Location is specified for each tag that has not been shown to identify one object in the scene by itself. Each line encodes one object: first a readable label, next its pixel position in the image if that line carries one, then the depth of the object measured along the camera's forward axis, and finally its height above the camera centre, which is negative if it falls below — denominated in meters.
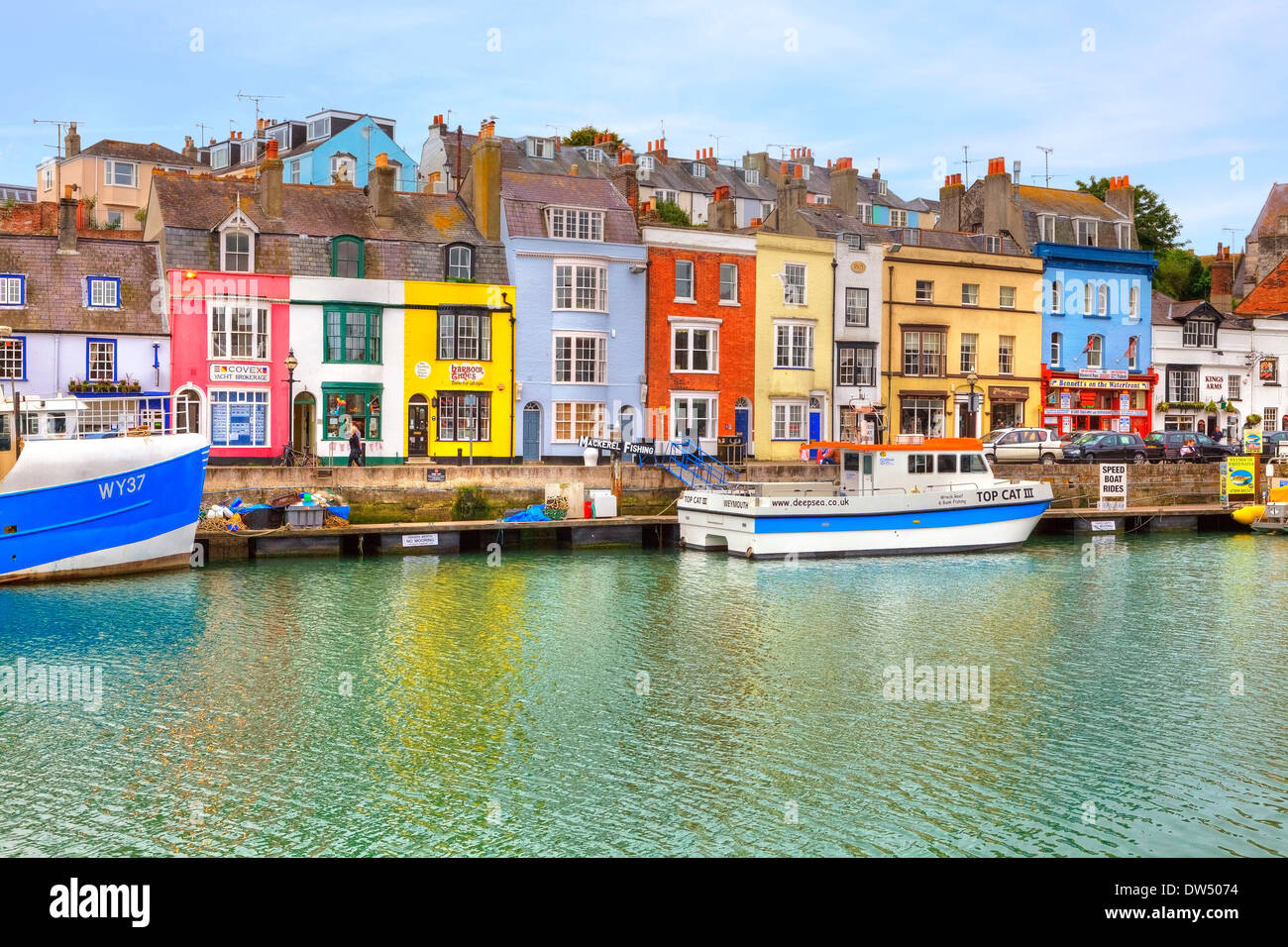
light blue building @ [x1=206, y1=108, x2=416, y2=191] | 77.31 +17.35
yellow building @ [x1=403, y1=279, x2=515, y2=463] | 47.53 +2.20
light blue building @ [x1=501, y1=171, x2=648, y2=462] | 49.34 +4.53
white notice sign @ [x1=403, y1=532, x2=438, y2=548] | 39.12 -3.36
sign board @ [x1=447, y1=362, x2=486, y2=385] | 48.00 +2.11
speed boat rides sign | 49.03 -2.16
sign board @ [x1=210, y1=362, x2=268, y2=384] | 44.59 +1.94
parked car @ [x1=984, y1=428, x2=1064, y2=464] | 51.06 -0.61
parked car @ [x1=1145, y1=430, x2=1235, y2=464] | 53.53 -0.62
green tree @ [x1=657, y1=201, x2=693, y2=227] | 74.56 +12.86
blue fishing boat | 31.78 -1.76
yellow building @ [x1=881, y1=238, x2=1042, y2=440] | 57.66 +4.42
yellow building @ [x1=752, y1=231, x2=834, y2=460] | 54.00 +3.69
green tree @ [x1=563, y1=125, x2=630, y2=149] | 85.56 +19.47
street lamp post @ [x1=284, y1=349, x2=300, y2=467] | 41.38 +1.00
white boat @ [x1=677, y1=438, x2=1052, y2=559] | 39.09 -2.43
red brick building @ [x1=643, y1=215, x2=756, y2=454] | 51.78 +3.99
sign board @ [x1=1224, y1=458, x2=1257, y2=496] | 51.12 -1.75
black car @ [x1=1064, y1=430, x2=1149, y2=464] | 51.59 -0.68
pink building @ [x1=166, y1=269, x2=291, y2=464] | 44.22 +2.42
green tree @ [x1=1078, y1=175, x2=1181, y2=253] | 81.75 +13.47
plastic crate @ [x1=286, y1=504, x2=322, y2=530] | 38.16 -2.64
